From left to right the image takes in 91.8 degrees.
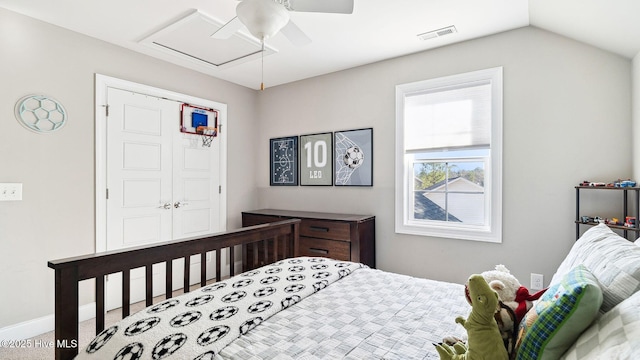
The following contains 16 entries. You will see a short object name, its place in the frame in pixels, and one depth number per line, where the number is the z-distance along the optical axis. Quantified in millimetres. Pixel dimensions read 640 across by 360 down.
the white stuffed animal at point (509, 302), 924
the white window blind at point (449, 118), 2822
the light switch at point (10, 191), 2328
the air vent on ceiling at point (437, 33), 2589
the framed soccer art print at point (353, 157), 3400
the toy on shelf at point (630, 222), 2042
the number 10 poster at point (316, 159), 3709
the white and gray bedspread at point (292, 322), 1061
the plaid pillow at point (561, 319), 728
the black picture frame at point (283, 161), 4020
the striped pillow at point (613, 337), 594
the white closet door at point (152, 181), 2967
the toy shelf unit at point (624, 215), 1991
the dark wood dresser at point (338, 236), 3053
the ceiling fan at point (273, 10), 1557
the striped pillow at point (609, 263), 805
